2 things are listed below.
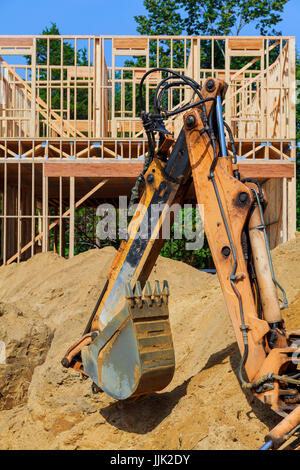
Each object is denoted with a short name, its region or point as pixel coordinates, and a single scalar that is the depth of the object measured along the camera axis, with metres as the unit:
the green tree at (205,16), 34.59
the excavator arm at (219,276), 4.25
